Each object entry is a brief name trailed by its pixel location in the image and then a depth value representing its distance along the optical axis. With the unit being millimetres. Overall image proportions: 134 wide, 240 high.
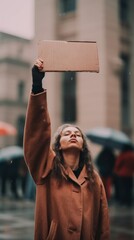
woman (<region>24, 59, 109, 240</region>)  3148
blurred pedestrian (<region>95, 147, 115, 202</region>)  13211
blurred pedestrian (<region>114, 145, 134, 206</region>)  13281
